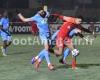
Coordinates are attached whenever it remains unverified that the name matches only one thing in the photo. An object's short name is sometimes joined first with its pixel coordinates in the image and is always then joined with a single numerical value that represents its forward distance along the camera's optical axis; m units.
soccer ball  15.25
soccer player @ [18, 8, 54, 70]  15.52
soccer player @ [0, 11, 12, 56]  21.44
